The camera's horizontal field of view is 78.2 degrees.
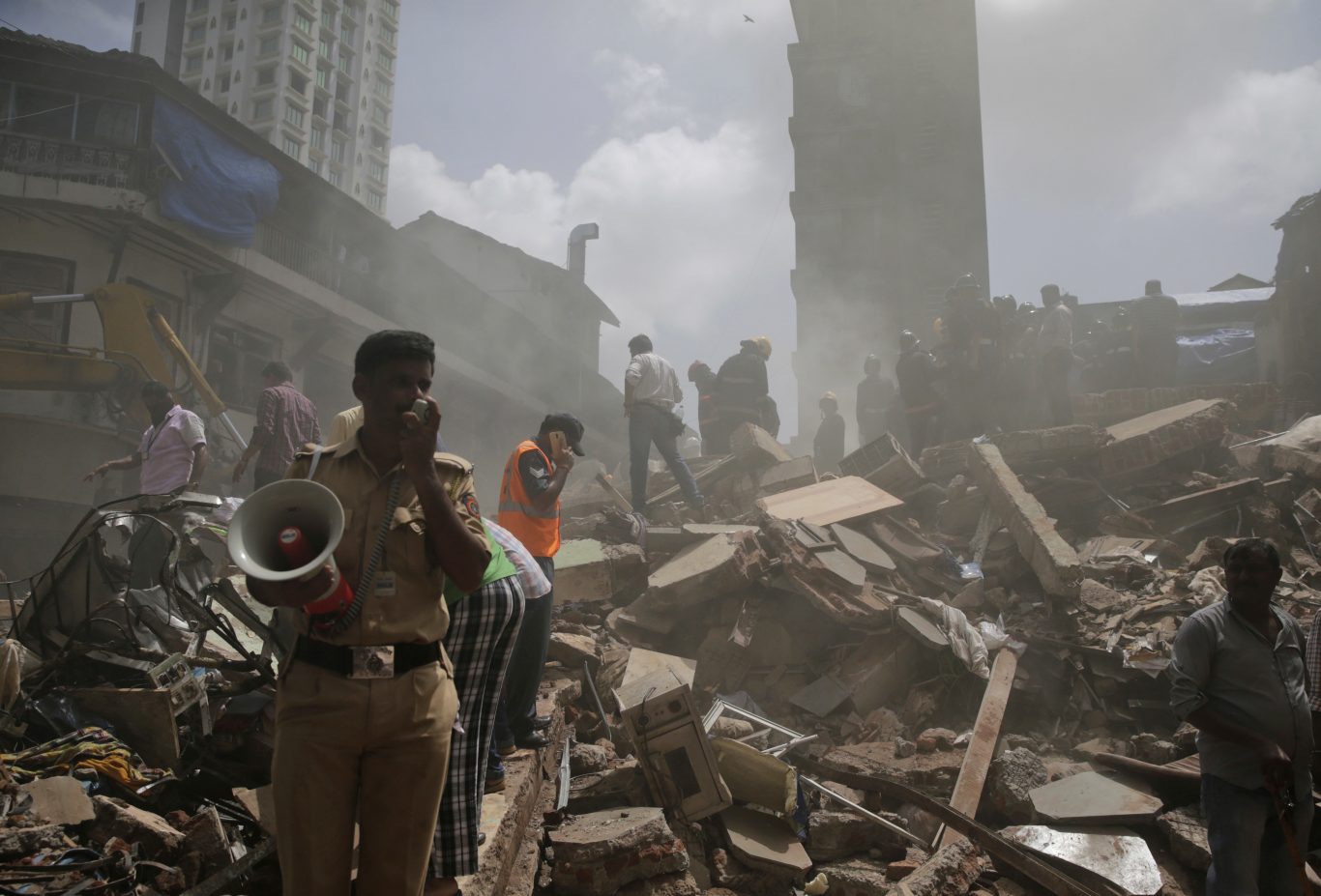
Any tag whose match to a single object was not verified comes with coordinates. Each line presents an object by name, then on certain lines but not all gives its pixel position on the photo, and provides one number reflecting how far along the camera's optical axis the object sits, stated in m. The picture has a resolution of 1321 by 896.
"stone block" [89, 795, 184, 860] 2.78
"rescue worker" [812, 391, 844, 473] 12.94
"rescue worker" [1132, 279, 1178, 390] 11.66
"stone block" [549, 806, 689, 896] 3.33
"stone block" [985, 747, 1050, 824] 4.49
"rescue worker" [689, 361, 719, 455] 11.32
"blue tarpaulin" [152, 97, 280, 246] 13.95
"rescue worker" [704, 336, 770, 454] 10.80
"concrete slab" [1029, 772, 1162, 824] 4.30
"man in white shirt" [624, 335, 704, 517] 8.15
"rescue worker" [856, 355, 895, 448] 13.04
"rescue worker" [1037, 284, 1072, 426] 10.23
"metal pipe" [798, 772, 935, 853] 4.21
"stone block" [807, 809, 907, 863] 4.19
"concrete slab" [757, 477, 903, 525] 7.64
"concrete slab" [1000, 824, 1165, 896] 3.96
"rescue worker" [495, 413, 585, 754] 3.67
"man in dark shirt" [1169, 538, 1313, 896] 3.27
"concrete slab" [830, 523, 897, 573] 6.95
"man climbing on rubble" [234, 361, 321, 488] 6.35
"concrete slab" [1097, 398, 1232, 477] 8.62
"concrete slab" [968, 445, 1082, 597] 6.27
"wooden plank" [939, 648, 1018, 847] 4.55
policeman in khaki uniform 1.78
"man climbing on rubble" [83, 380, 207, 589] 6.33
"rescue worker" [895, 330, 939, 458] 10.24
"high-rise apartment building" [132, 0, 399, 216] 47.69
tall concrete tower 23.53
